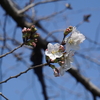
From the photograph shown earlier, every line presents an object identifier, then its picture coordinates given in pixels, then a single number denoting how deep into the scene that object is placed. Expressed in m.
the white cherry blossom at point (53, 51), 1.24
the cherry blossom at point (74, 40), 1.24
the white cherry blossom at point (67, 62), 1.24
